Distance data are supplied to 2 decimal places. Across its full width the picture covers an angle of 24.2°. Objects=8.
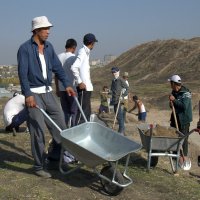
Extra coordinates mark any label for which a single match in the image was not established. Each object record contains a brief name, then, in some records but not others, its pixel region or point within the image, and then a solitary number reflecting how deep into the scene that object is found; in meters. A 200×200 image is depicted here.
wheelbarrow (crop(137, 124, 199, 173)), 6.57
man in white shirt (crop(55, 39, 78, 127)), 6.80
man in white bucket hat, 5.11
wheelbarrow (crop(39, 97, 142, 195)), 4.76
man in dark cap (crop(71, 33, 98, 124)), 6.55
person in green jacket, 7.10
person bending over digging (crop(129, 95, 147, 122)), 14.27
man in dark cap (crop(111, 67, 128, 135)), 10.42
